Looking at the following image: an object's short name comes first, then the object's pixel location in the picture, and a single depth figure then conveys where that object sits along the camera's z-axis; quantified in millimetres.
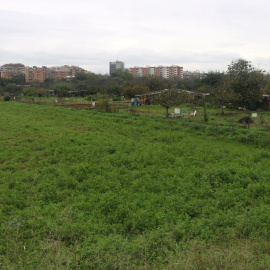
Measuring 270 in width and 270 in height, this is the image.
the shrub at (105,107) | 23906
